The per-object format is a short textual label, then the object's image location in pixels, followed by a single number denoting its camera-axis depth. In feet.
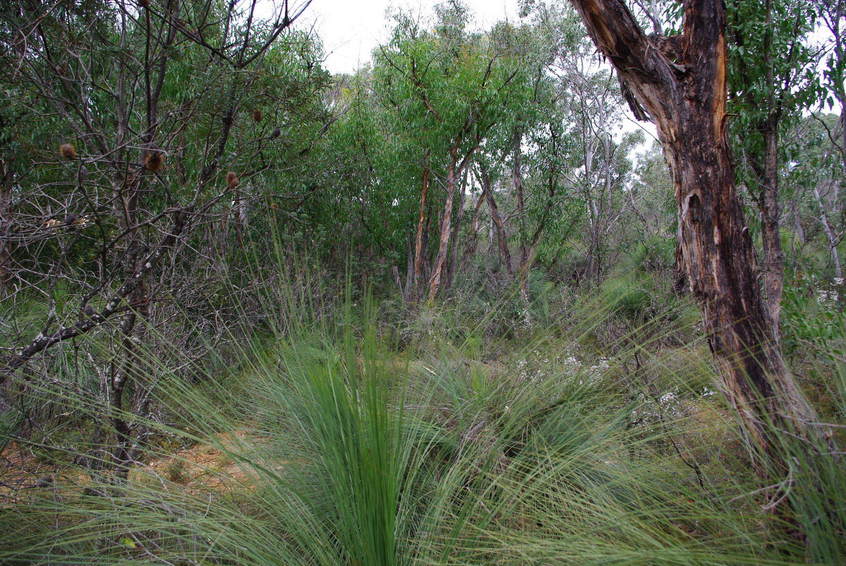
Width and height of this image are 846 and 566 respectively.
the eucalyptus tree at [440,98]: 29.01
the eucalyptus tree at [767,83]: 12.16
